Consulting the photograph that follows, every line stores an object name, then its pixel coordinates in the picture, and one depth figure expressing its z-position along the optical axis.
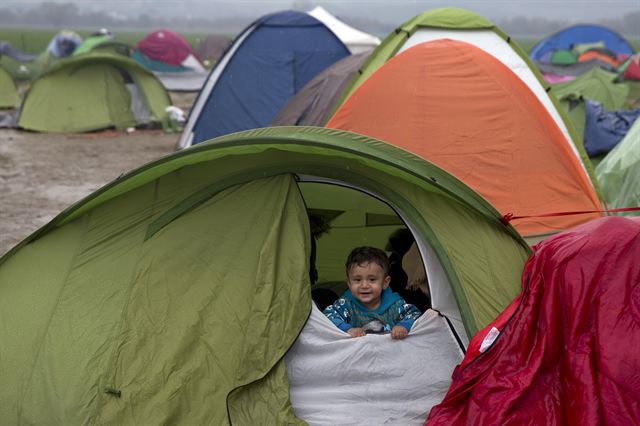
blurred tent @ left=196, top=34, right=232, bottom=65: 27.86
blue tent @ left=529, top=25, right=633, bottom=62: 25.78
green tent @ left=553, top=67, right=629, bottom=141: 13.59
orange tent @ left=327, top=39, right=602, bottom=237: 6.07
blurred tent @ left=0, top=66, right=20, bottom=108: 15.93
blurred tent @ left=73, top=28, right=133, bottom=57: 20.12
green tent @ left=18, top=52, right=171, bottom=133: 13.27
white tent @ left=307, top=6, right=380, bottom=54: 13.30
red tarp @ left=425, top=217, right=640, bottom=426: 3.02
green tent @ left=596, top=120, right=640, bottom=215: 7.10
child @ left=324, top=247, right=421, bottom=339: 3.94
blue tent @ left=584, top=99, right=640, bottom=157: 10.02
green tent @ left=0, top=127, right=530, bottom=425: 3.57
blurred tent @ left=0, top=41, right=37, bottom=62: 25.25
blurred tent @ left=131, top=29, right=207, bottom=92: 20.97
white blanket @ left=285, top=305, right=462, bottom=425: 3.62
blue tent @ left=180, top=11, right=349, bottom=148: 10.55
